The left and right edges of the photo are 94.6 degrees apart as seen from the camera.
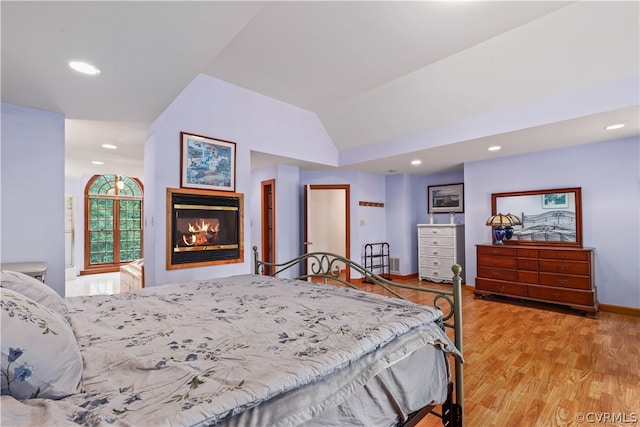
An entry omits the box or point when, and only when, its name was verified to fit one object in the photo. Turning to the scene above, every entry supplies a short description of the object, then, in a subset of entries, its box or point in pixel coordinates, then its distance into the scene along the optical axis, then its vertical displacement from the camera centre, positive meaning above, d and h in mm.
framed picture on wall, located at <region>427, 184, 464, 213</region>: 6160 +418
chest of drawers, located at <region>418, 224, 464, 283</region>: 5547 -628
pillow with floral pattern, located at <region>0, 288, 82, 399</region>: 778 -389
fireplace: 3346 -106
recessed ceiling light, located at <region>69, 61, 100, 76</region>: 2003 +1064
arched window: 7410 -62
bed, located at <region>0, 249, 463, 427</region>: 782 -501
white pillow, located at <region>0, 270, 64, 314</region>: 1293 -315
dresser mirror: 4188 +36
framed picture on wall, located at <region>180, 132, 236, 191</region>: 3428 +685
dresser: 3771 -805
